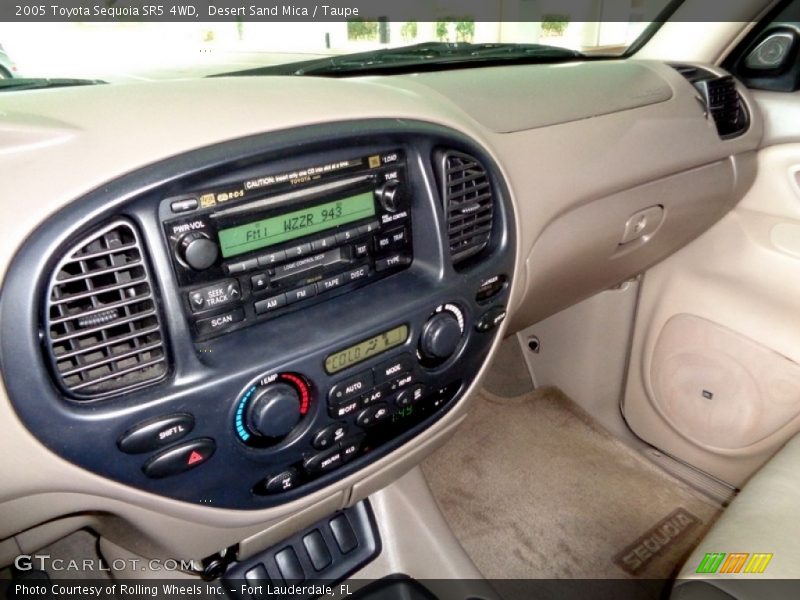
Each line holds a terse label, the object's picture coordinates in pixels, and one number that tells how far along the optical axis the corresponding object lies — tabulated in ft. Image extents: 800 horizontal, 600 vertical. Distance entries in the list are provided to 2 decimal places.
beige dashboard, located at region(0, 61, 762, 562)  1.96
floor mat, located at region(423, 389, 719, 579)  5.00
